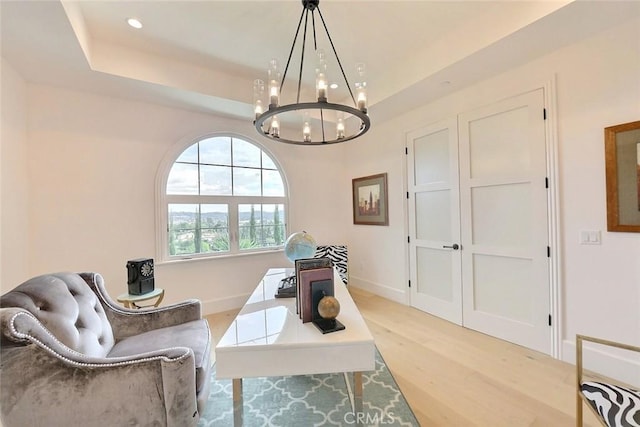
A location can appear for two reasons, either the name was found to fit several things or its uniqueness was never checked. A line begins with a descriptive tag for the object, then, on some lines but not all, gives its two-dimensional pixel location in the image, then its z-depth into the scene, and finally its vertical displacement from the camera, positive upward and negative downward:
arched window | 3.18 +0.22
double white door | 2.29 -0.07
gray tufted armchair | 1.03 -0.68
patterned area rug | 1.57 -1.25
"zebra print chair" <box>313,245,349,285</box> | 3.80 -0.59
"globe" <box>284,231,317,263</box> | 1.93 -0.23
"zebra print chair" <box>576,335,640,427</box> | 1.06 -0.84
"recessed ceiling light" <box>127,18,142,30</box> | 2.08 +1.61
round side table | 2.32 -0.72
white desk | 1.13 -0.61
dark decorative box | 2.43 -0.55
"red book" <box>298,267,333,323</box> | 1.39 -0.41
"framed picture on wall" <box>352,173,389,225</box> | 3.80 +0.24
